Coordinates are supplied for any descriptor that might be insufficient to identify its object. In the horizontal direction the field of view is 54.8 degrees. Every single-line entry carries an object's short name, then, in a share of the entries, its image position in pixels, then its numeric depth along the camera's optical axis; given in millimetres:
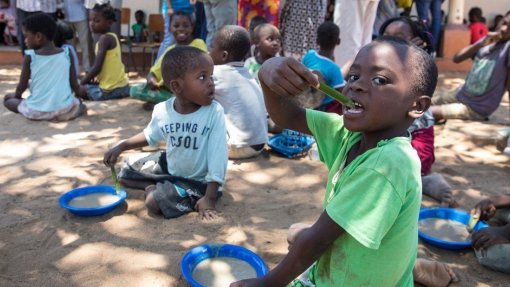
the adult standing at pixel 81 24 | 7008
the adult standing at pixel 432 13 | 7129
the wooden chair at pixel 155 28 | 8930
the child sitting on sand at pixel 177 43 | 5066
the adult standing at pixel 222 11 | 5633
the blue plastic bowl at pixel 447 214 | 2756
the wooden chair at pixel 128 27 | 8141
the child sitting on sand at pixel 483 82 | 4586
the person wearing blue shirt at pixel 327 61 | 4039
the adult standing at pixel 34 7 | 6523
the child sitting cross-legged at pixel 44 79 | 4930
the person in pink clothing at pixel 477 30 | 8305
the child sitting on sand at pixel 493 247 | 2275
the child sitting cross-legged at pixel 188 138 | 2844
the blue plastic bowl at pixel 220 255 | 2117
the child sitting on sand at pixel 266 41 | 4623
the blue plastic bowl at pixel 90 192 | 2688
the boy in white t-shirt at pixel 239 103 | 3799
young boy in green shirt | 1381
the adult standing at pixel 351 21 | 5324
